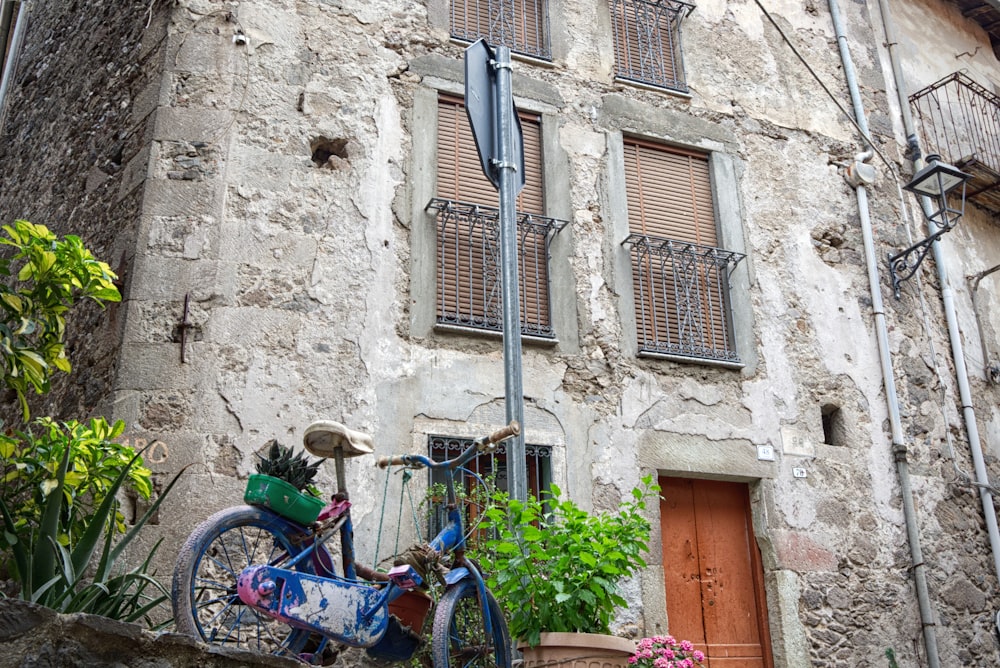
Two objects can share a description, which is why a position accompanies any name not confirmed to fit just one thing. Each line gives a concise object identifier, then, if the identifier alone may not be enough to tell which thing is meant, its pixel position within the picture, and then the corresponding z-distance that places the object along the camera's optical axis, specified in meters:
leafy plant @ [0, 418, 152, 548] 4.92
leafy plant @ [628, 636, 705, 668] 5.39
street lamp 8.66
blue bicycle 4.01
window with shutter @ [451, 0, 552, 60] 8.62
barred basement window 6.88
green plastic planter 4.21
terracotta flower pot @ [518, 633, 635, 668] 4.77
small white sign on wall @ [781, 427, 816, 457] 8.14
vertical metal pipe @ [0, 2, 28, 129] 10.75
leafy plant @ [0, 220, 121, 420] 4.57
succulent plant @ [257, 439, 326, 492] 4.33
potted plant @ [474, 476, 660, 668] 4.81
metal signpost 5.03
